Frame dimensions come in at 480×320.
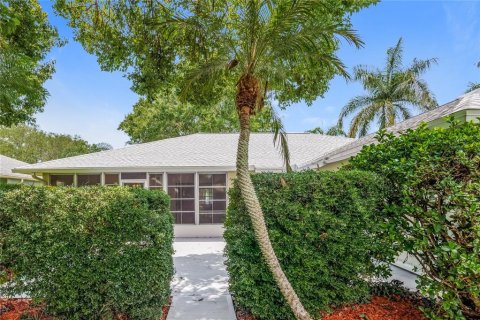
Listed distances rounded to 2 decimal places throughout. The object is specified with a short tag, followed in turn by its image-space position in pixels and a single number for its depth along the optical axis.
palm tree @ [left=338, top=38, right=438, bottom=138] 19.16
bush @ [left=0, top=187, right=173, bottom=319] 4.15
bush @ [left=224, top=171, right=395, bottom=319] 4.48
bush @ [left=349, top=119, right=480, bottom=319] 3.89
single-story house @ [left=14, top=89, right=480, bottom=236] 12.26
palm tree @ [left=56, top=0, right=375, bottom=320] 4.26
